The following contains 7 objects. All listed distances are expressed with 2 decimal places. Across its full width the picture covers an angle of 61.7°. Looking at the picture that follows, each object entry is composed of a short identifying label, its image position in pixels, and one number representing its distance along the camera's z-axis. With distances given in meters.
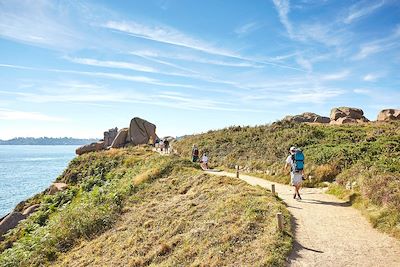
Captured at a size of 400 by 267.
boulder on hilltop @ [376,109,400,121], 56.28
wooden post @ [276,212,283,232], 11.95
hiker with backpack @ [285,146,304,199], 17.72
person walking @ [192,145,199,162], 32.75
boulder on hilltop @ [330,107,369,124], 57.23
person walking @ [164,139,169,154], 43.66
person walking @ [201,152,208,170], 31.33
